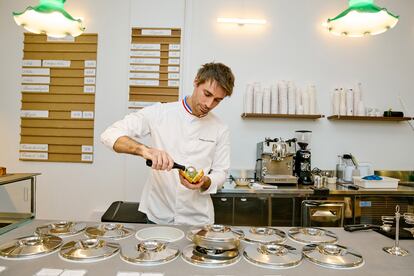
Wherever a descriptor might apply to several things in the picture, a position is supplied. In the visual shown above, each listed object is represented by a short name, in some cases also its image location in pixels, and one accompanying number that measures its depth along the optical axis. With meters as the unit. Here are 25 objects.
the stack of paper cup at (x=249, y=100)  3.47
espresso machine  3.11
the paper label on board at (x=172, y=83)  3.54
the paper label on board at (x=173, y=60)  3.54
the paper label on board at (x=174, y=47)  3.53
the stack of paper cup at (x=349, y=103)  3.52
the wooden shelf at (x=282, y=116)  3.40
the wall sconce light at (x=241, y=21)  3.55
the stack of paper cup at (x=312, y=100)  3.47
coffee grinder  3.23
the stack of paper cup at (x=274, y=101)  3.43
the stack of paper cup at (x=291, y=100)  3.43
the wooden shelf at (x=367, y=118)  3.47
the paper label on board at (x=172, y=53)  3.53
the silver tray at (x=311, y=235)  1.32
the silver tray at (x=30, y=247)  1.06
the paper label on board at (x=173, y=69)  3.53
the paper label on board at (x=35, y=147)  3.62
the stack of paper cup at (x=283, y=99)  3.43
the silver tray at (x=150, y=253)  1.04
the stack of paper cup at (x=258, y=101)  3.44
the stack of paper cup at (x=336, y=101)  3.57
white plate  1.30
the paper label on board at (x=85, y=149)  3.61
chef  1.74
